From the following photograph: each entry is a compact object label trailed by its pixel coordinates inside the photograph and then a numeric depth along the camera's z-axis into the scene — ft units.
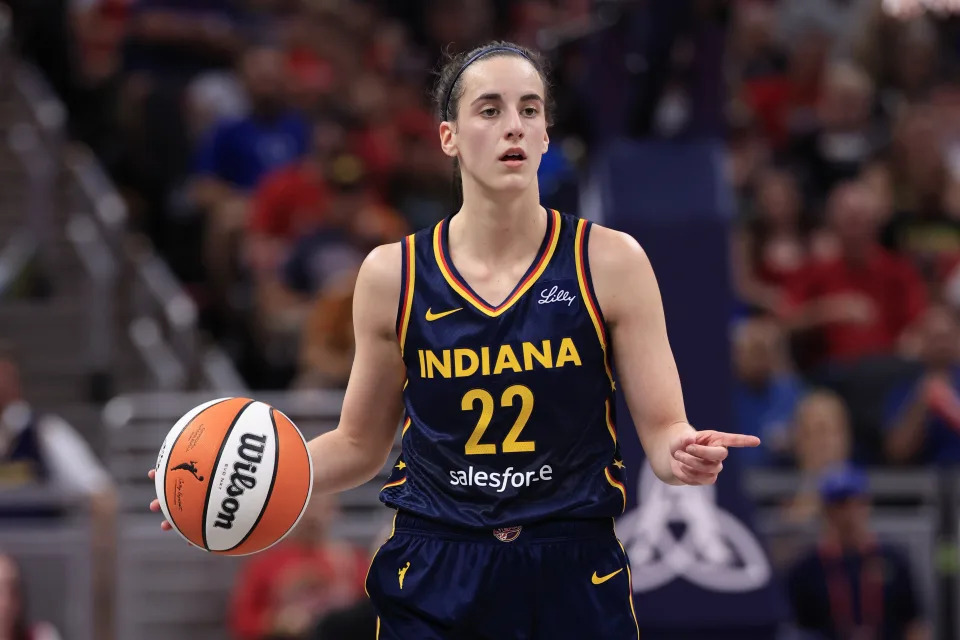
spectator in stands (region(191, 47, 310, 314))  77.87
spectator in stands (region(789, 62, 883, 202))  80.33
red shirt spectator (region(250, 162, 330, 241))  73.72
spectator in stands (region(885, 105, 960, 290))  71.36
